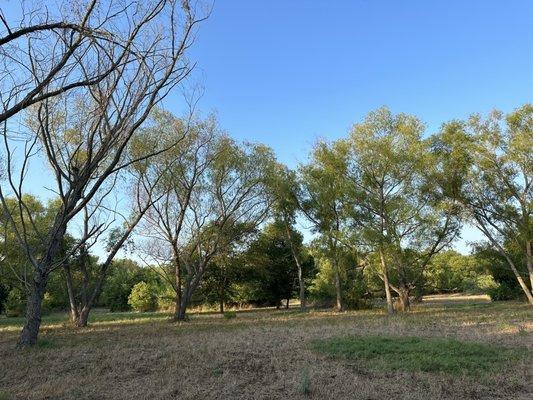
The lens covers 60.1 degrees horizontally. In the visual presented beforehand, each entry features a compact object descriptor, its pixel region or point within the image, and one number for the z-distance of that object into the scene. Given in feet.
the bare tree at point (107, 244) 66.80
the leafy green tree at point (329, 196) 88.89
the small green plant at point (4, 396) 20.62
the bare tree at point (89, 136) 34.50
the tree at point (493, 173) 84.11
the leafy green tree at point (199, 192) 75.10
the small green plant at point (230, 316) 82.73
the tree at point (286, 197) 91.86
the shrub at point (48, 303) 145.38
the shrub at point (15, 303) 138.92
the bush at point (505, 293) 118.73
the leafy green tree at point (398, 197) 82.12
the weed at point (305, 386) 20.38
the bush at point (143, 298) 151.02
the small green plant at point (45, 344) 40.27
